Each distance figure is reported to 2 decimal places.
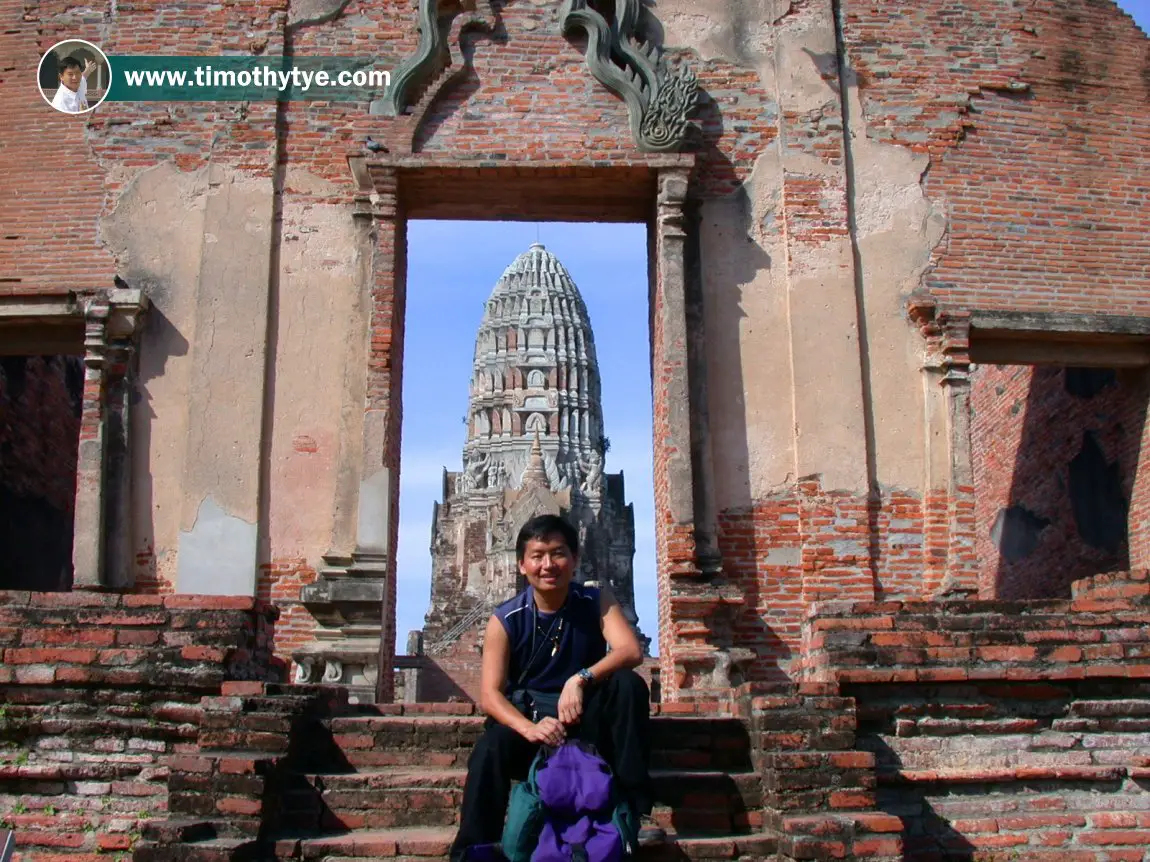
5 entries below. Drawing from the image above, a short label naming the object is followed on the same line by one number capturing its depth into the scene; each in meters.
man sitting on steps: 4.82
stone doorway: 9.49
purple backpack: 4.54
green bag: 4.61
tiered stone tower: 40.59
